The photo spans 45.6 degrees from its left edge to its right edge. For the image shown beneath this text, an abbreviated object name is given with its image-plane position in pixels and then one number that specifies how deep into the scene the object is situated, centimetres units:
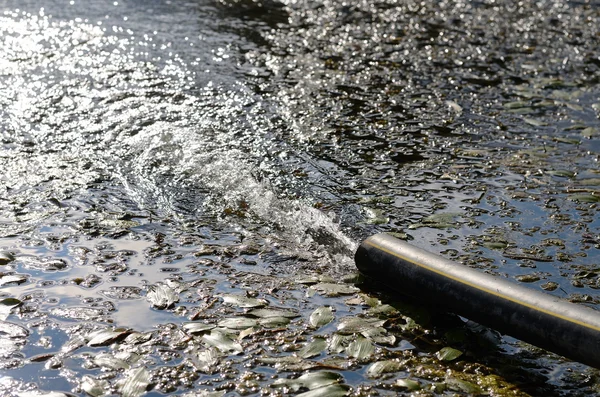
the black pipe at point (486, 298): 253
